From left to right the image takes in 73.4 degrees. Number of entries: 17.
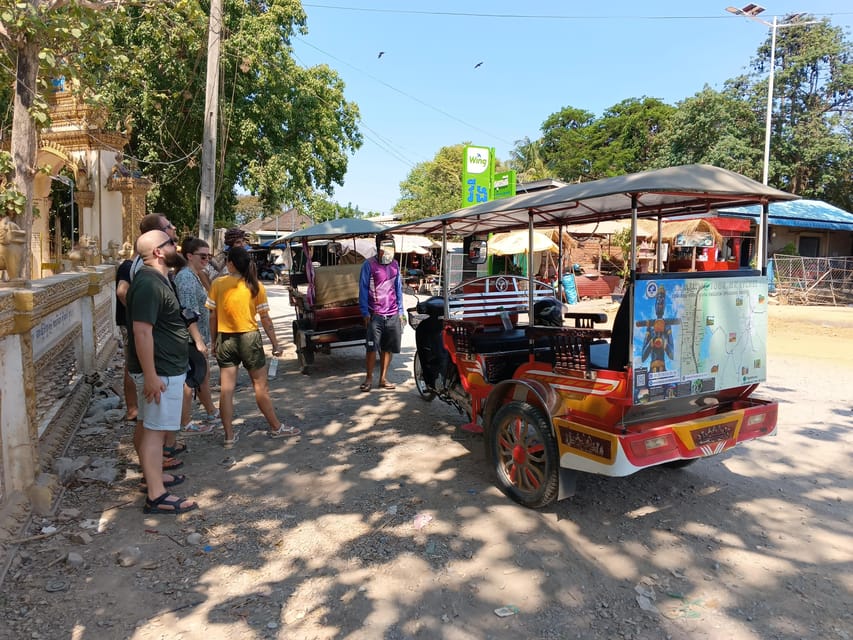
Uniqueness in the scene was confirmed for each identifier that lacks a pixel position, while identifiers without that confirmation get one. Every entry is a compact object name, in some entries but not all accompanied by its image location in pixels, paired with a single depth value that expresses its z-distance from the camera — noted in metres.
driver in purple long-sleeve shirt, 6.98
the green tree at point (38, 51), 5.56
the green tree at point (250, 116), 17.34
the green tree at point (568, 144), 44.12
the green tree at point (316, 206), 20.83
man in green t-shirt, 3.59
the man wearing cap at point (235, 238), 6.30
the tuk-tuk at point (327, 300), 8.39
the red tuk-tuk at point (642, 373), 3.27
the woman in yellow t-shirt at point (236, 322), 4.95
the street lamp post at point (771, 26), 20.12
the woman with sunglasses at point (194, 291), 5.39
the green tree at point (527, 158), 43.36
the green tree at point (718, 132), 26.28
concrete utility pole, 9.99
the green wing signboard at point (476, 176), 15.98
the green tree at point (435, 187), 41.09
